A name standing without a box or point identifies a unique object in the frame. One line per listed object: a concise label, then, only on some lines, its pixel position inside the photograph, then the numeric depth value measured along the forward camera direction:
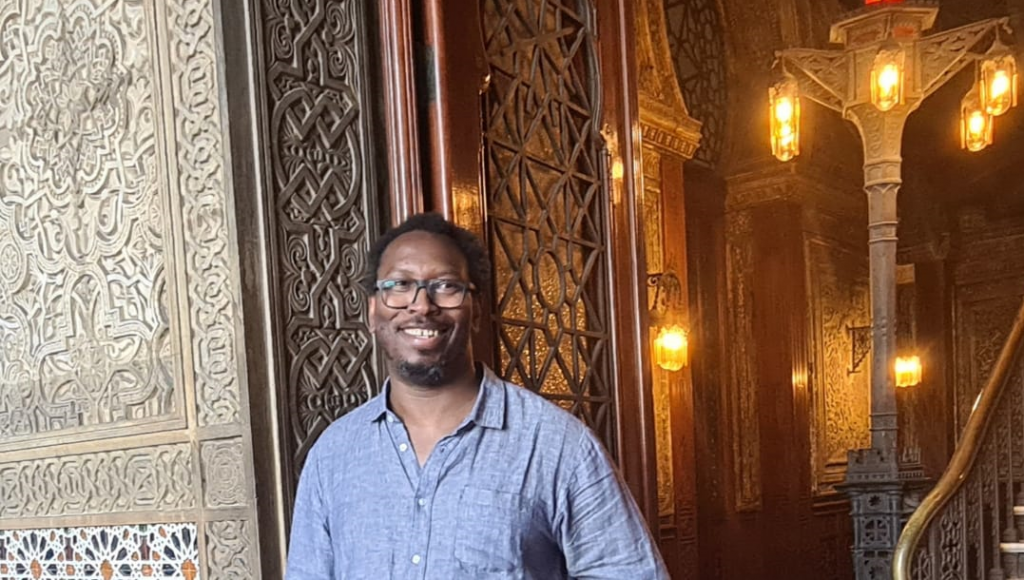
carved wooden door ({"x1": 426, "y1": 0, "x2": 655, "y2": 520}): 2.12
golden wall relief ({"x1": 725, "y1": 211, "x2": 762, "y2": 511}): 6.88
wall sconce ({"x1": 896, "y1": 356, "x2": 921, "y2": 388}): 8.79
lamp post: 4.97
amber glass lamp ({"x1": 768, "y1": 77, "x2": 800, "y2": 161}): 5.24
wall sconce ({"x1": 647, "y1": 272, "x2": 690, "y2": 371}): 5.76
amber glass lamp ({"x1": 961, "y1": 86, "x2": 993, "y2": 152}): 5.39
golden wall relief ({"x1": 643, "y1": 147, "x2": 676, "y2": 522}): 5.73
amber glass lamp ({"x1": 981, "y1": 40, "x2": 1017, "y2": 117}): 4.97
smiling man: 1.44
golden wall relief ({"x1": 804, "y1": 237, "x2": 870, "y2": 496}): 7.56
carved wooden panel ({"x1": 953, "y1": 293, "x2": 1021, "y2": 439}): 9.26
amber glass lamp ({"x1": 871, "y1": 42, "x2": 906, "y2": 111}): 4.95
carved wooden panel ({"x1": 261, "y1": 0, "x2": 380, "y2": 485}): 1.90
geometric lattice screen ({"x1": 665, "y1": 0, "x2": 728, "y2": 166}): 6.51
